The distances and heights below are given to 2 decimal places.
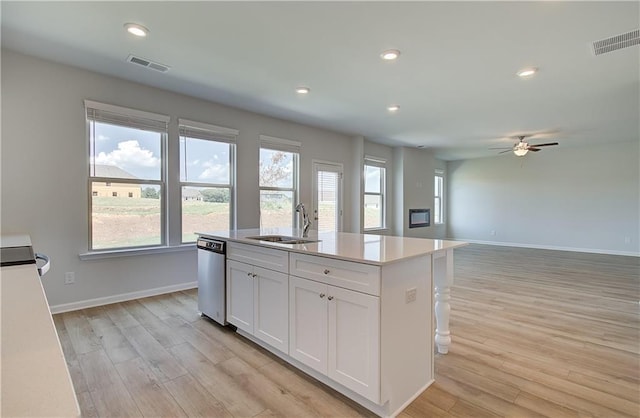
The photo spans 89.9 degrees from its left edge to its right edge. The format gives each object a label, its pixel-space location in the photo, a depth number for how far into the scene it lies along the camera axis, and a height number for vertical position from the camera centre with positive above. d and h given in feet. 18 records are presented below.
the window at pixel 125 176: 11.94 +1.23
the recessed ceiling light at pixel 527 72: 11.02 +4.71
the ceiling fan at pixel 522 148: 21.36 +3.93
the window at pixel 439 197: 33.39 +0.95
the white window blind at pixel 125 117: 11.71 +3.51
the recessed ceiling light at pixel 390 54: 9.75 +4.73
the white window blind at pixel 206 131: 14.07 +3.49
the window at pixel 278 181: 17.43 +1.47
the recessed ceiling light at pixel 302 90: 13.10 +4.84
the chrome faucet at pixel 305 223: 10.25 -0.54
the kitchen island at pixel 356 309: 5.85 -2.19
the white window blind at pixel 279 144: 17.20 +3.53
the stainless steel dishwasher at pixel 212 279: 9.81 -2.31
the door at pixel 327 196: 20.34 +0.70
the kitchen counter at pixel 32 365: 1.60 -0.98
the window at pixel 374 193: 24.64 +1.05
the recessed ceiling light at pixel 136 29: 8.51 +4.83
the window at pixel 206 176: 14.29 +1.44
